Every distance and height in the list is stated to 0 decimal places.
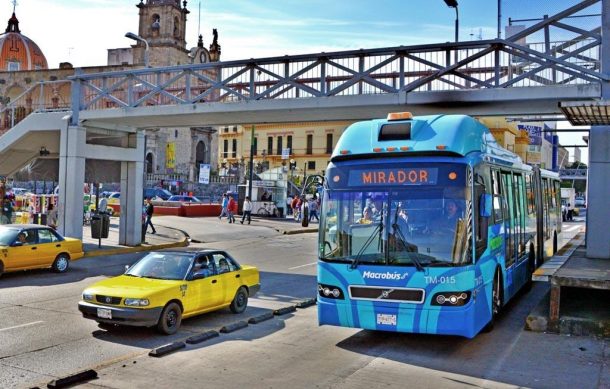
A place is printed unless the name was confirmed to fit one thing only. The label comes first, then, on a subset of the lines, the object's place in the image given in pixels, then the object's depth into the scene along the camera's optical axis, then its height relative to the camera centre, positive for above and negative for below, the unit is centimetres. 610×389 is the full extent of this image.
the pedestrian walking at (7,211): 2763 -115
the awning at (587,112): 1188 +185
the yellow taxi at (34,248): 1642 -170
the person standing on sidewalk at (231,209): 3875 -103
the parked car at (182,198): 5153 -63
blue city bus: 889 -46
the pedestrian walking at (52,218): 2725 -137
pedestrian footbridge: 1521 +269
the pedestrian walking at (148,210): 2947 -99
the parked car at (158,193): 5756 -31
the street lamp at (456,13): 2088 +640
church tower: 8900 +2262
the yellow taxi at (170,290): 1002 -172
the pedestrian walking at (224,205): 4058 -84
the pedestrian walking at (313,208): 4447 -94
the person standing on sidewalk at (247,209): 3850 -100
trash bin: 2410 -146
